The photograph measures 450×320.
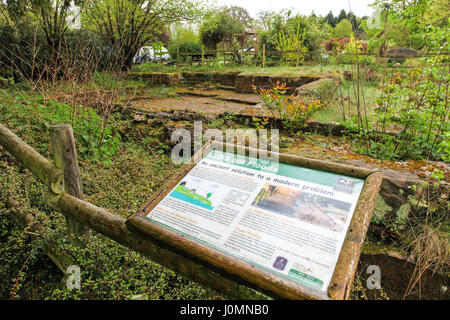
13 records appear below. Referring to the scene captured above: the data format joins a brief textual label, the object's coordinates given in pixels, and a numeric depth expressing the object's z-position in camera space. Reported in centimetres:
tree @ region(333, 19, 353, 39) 2595
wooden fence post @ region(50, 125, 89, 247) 201
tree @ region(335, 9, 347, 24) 4300
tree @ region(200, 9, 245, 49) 1573
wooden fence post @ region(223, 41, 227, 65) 1304
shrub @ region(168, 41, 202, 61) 1676
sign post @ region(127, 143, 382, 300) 119
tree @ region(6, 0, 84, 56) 805
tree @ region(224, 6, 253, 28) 1719
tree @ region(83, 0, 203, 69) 948
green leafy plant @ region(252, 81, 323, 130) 434
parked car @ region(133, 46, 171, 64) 1366
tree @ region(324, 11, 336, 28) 4024
